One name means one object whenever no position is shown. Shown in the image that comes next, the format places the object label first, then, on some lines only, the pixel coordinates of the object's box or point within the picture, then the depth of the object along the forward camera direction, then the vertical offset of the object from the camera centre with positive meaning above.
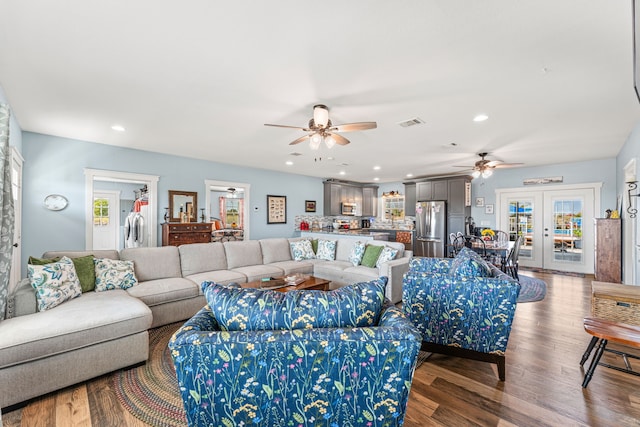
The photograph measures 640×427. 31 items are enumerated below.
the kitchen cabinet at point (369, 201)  9.88 +0.45
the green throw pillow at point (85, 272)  2.93 -0.64
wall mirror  5.72 +0.19
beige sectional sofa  1.88 -0.90
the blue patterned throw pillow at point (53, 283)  2.38 -0.64
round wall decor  4.35 +0.17
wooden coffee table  3.24 -0.89
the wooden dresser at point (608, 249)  4.64 -0.62
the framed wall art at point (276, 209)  7.37 +0.11
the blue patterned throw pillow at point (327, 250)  5.19 -0.71
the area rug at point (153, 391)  1.81 -1.35
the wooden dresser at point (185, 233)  5.42 -0.41
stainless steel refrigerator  7.58 -0.43
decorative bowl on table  3.40 -0.86
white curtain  2.04 -0.01
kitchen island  6.05 -0.51
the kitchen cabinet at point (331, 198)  8.74 +0.47
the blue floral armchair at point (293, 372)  1.15 -0.68
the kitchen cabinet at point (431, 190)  7.73 +0.67
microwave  9.10 +0.17
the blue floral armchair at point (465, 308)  2.13 -0.78
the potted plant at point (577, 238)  6.27 -0.56
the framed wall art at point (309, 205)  8.33 +0.23
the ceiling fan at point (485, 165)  5.17 +0.92
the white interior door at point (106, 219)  7.73 -0.18
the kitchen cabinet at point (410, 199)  8.66 +0.46
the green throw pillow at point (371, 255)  4.51 -0.70
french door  6.16 -0.22
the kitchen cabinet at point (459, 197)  7.36 +0.45
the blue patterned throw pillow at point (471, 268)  2.30 -0.47
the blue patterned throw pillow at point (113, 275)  3.05 -0.71
